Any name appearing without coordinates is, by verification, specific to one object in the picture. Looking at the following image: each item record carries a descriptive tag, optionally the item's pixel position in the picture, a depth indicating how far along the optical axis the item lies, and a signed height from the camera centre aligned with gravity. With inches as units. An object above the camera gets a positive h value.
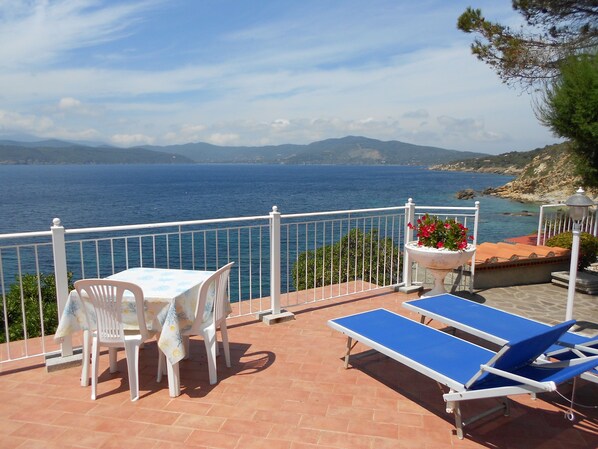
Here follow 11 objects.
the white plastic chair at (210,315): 138.1 -51.8
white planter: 214.4 -49.3
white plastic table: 130.8 -47.2
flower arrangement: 217.5 -37.2
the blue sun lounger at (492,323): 125.6 -56.6
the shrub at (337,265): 466.6 -117.3
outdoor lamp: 163.3 -16.6
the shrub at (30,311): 272.8 -100.1
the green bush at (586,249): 279.4 -57.3
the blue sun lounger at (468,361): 99.4 -55.6
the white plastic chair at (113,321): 125.2 -48.3
